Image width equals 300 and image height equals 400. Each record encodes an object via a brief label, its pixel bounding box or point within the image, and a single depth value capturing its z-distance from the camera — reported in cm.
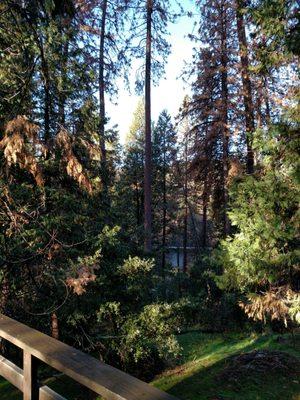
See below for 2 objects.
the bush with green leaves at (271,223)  639
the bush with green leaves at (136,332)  872
